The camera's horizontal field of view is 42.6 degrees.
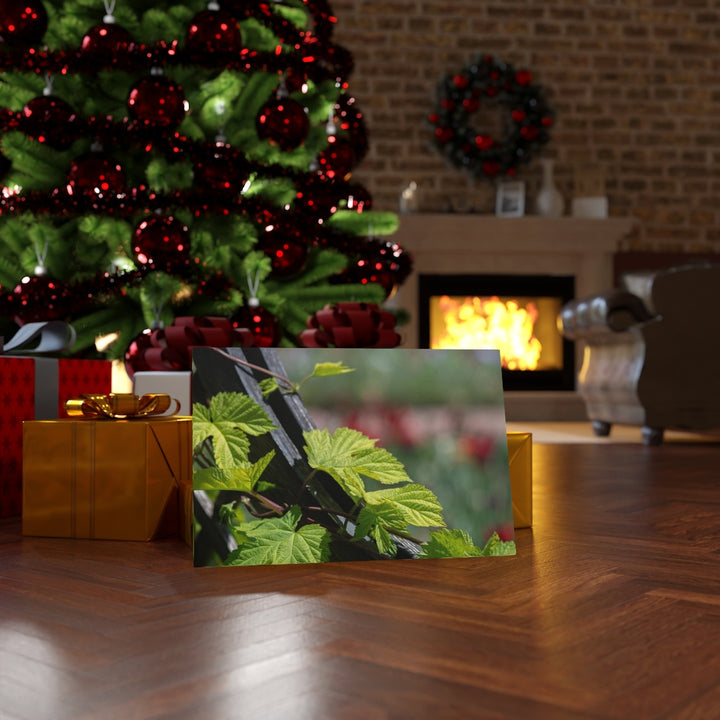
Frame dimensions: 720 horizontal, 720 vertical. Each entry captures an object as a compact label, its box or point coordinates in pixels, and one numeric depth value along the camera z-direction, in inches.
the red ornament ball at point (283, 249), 102.4
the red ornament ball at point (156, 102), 95.2
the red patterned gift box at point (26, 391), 69.0
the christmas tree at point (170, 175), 94.8
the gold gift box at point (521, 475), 61.6
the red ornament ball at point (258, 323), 100.6
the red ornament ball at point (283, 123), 103.0
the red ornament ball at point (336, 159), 110.0
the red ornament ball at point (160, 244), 94.3
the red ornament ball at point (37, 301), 93.4
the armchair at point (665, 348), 152.9
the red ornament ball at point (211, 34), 97.5
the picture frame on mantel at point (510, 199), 235.9
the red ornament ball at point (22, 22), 93.4
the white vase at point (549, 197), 235.8
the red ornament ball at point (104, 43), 95.0
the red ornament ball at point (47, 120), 93.7
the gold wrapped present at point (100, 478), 58.7
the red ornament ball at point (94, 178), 94.2
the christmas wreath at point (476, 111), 238.1
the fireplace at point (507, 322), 231.8
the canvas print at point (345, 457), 50.3
